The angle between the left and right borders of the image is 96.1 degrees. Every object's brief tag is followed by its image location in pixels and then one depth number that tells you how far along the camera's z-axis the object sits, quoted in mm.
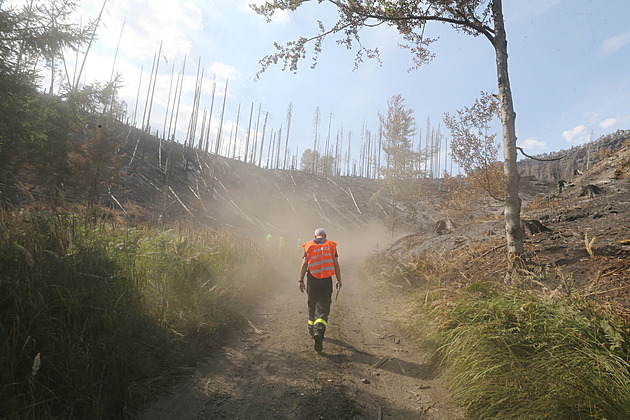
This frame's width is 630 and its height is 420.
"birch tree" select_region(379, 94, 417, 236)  20984
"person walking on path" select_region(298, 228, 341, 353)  5062
